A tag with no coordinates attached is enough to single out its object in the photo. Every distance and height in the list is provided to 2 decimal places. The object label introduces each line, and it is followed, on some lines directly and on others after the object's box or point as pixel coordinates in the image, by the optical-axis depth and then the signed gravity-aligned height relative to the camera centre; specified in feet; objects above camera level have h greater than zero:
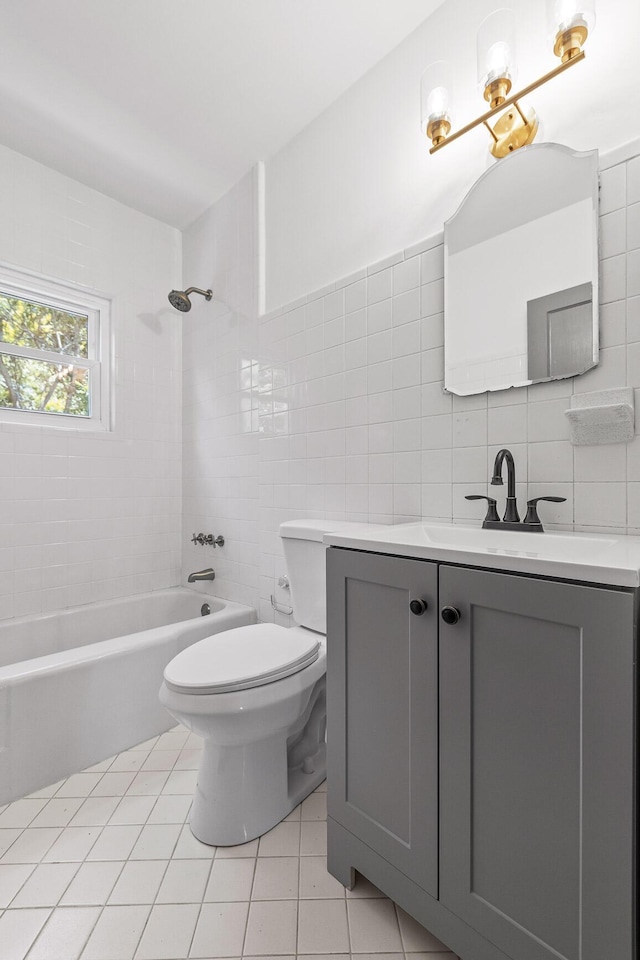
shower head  7.67 +2.93
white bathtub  4.91 -2.53
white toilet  4.04 -2.20
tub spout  7.91 -1.70
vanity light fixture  3.58 +3.45
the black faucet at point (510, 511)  3.98 -0.31
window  7.13 +1.99
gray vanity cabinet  2.28 -1.64
